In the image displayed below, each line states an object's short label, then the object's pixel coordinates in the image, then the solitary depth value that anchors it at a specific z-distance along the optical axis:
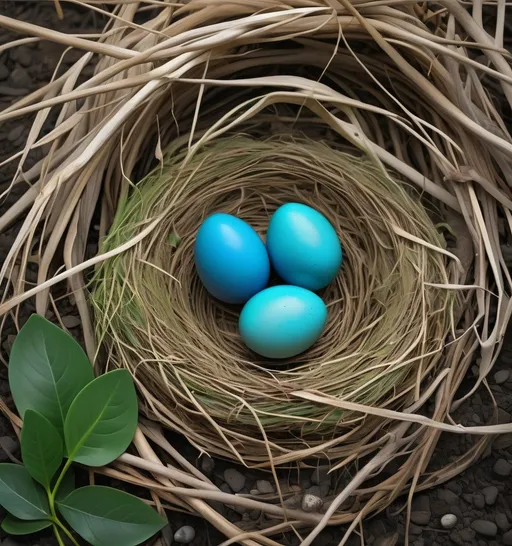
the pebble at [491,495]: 0.62
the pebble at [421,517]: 0.62
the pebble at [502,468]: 0.62
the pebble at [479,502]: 0.62
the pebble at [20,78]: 0.65
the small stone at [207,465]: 0.62
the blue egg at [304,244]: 0.64
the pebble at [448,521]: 0.62
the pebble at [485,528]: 0.62
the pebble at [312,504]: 0.61
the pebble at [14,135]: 0.65
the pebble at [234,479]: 0.62
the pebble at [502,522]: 0.62
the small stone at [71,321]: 0.63
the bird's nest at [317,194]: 0.61
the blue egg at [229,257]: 0.63
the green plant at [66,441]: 0.61
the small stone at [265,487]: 0.62
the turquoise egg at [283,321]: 0.63
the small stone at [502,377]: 0.63
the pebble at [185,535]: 0.62
